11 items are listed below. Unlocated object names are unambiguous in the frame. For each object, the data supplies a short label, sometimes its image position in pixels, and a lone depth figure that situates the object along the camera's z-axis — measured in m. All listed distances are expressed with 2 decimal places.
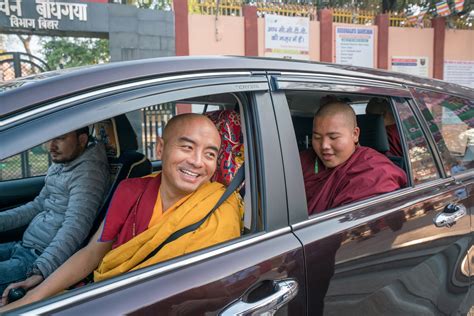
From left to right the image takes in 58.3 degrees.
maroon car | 1.07
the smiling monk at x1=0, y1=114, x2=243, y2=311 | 1.46
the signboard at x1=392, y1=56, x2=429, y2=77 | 12.09
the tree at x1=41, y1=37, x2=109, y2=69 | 13.00
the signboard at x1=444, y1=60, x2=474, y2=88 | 12.70
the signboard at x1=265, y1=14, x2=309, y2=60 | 10.54
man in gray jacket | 2.04
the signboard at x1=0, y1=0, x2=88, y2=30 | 8.34
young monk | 1.97
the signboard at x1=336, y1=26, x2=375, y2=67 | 11.39
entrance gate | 7.67
